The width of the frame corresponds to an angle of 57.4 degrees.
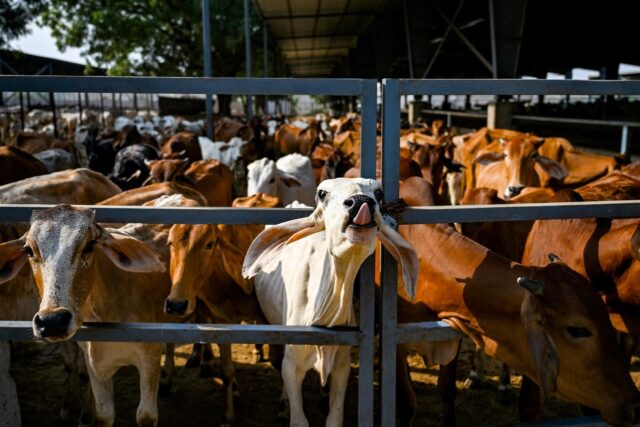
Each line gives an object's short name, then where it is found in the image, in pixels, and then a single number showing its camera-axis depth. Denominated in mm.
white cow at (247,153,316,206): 7801
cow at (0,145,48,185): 7242
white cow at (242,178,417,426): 2465
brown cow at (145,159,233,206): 7434
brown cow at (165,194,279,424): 3666
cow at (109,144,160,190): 8445
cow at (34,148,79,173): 10332
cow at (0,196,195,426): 2598
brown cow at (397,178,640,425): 2574
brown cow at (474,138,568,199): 6680
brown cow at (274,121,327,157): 14359
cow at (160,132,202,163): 11883
